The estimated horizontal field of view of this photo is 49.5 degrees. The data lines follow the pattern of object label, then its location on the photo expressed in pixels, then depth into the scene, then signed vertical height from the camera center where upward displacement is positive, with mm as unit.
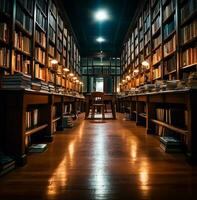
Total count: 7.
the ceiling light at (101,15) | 7662 +3390
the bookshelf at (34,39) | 3273 +1350
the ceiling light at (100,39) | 11172 +3540
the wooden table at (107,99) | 7242 +222
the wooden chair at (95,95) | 6977 +327
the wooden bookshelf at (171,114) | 2023 -127
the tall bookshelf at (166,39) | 3506 +1394
